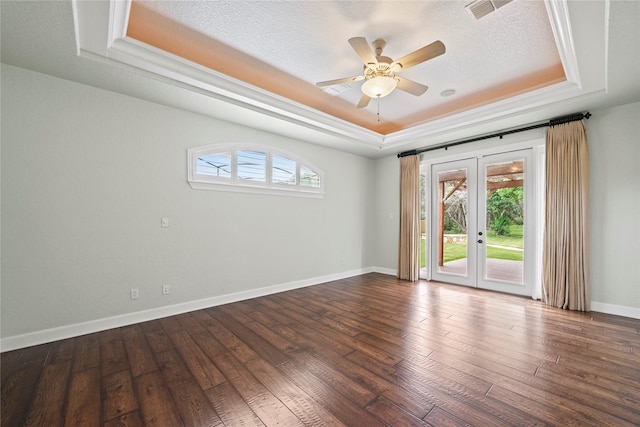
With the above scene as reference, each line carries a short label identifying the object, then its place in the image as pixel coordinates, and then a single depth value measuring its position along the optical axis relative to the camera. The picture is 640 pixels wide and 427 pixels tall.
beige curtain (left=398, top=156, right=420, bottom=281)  5.48
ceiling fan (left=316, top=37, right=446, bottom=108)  2.31
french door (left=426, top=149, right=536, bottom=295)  4.35
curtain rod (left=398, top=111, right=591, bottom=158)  3.69
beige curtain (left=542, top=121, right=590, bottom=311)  3.61
